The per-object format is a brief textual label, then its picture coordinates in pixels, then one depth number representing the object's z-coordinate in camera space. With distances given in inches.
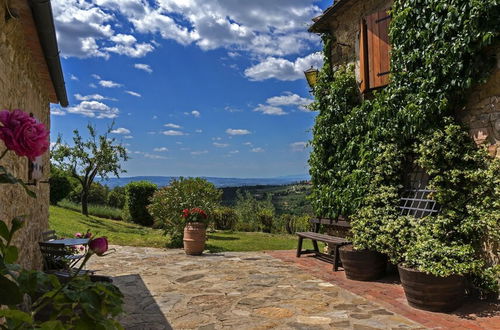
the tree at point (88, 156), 685.9
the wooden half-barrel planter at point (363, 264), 241.3
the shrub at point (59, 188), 650.2
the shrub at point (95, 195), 827.5
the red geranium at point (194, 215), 350.3
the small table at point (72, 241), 194.1
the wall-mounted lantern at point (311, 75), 341.7
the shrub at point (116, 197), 845.2
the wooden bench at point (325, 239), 270.1
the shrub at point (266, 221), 588.1
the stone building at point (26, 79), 122.3
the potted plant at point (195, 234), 339.9
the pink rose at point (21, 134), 53.6
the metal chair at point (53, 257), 182.1
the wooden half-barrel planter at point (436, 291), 178.1
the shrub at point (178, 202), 383.9
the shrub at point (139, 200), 634.8
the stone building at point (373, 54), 194.1
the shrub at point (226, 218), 583.5
